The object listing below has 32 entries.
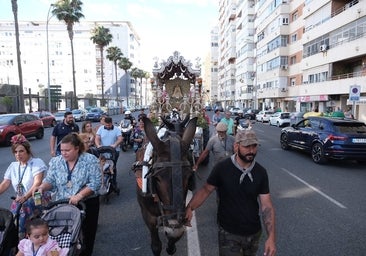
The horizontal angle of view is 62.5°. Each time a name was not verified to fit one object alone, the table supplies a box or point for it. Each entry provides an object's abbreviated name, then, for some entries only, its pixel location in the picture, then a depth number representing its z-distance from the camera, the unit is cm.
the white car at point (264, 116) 3662
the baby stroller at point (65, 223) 316
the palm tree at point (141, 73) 11204
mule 260
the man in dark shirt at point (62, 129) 718
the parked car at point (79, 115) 3637
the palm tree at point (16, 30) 2422
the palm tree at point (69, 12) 3650
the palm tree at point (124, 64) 7689
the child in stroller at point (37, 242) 284
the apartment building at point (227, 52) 8175
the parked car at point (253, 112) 4167
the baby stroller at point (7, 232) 325
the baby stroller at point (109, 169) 636
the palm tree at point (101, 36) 5097
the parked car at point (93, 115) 3758
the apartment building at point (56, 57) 9344
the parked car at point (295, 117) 2648
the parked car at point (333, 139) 1016
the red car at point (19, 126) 1551
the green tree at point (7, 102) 2952
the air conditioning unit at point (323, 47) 3103
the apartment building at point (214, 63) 11900
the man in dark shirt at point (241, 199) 272
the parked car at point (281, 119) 3006
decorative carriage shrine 1350
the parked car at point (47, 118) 2723
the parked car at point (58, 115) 3204
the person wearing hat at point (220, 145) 585
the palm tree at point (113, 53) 6444
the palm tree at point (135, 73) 10588
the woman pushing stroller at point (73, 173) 346
